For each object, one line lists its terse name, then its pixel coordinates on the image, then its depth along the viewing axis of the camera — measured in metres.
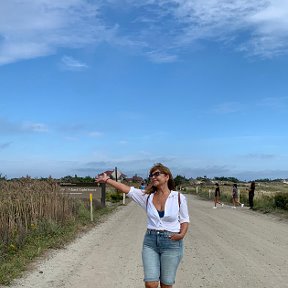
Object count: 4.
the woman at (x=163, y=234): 3.57
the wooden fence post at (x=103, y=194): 20.03
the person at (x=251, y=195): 20.46
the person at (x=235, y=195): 21.33
